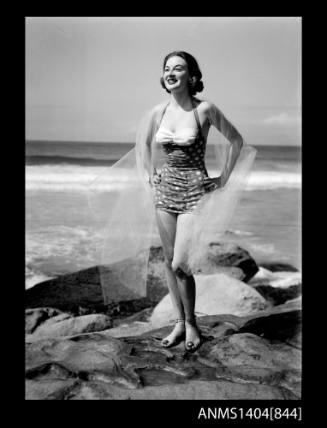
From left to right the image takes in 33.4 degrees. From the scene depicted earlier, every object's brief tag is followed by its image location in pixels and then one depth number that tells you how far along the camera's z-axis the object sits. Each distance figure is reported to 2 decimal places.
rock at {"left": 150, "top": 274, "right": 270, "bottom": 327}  3.76
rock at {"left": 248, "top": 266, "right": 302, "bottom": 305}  4.14
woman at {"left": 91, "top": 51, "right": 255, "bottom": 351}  2.89
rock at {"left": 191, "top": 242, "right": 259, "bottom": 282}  4.21
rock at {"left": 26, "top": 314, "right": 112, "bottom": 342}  3.58
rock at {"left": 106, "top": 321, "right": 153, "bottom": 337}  3.58
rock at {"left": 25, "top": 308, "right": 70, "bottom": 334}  3.61
